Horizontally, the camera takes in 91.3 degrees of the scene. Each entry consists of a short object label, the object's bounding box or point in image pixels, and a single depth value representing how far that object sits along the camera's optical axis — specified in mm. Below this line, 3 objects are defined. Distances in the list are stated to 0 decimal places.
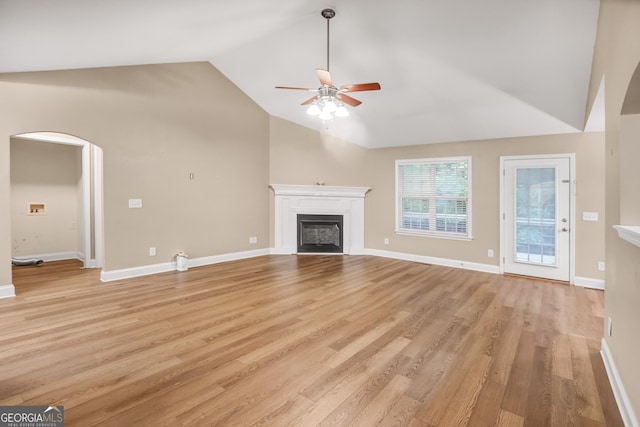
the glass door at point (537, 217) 4676
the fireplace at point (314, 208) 6746
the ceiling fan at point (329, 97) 3217
